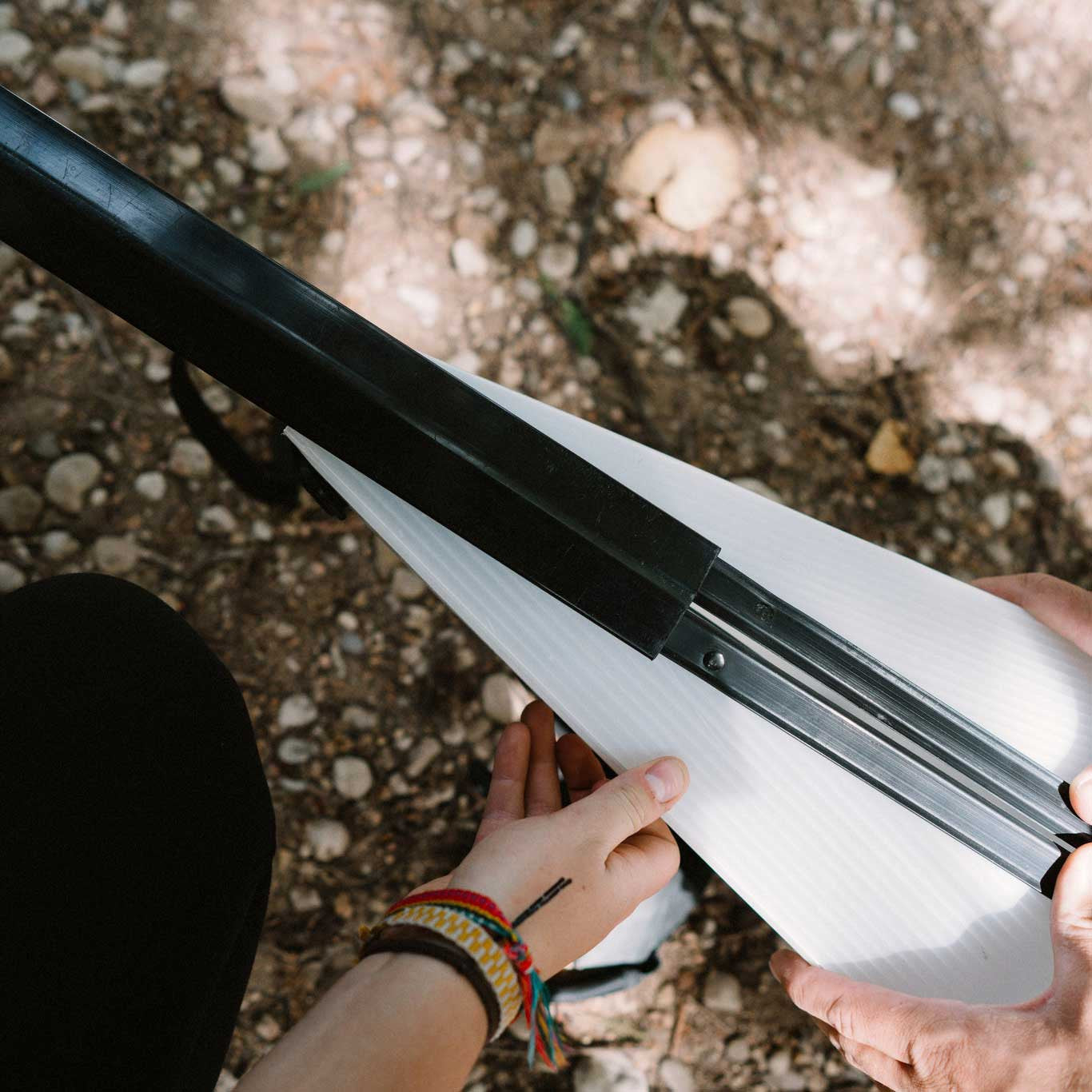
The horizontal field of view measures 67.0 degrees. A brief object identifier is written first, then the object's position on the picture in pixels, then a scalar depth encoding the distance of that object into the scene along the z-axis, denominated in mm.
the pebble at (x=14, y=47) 1097
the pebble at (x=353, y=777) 1020
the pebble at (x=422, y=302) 1127
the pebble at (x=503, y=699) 1056
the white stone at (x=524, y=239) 1162
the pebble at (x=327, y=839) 1004
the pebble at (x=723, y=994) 1048
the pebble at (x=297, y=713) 1025
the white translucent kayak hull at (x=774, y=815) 722
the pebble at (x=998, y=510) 1192
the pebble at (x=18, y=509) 1011
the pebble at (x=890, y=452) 1180
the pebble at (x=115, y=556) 1023
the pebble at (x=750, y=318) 1186
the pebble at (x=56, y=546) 1017
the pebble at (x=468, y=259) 1144
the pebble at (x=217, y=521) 1051
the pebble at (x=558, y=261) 1165
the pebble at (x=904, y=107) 1268
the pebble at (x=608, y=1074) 993
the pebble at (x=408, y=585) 1068
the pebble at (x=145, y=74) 1115
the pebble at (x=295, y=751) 1017
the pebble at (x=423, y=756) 1037
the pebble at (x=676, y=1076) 1023
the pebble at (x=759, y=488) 1133
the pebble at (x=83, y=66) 1105
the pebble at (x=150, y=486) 1049
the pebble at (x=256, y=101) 1130
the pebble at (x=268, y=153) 1132
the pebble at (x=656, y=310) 1169
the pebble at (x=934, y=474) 1188
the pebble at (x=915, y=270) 1229
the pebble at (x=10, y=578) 1002
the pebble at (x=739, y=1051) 1045
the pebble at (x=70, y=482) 1024
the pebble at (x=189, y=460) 1058
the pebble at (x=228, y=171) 1124
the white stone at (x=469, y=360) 1128
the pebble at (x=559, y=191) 1182
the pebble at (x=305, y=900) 990
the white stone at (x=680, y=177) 1188
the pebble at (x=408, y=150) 1157
